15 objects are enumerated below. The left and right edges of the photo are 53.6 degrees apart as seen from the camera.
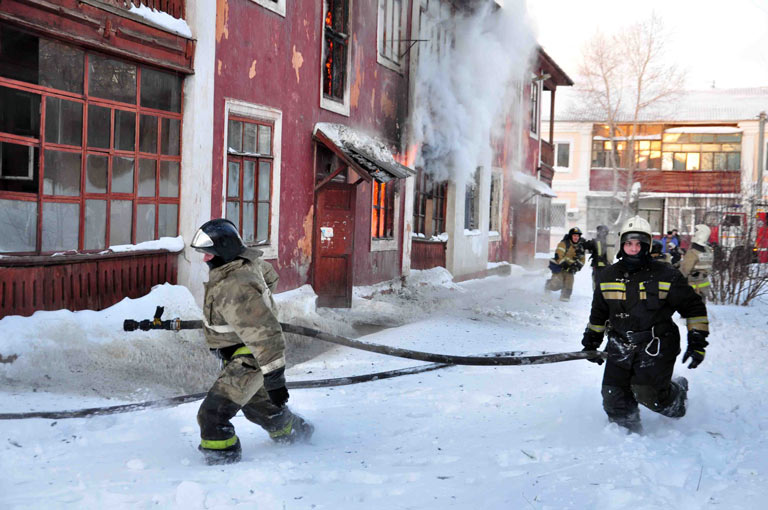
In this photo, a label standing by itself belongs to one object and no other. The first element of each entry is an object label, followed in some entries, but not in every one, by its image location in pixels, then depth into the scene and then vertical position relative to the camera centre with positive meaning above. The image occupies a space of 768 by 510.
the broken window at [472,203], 19.42 +0.71
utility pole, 34.34 +4.73
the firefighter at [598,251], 12.90 -0.28
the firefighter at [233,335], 4.43 -0.66
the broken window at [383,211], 14.12 +0.32
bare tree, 38.47 +6.52
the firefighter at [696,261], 10.69 -0.34
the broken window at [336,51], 12.41 +2.89
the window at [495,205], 21.50 +0.74
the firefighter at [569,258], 15.02 -0.50
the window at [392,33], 13.99 +3.72
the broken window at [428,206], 16.48 +0.52
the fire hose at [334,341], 5.04 -0.91
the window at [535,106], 25.06 +4.20
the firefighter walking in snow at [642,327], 5.20 -0.64
